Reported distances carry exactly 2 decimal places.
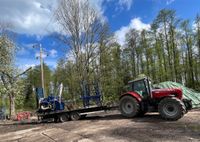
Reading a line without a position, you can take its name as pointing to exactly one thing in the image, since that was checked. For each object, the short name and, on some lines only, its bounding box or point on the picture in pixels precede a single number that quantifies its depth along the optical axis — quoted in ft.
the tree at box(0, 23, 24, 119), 48.17
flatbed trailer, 26.34
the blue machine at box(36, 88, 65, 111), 28.17
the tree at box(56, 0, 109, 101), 44.90
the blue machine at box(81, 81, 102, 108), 26.61
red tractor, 21.11
